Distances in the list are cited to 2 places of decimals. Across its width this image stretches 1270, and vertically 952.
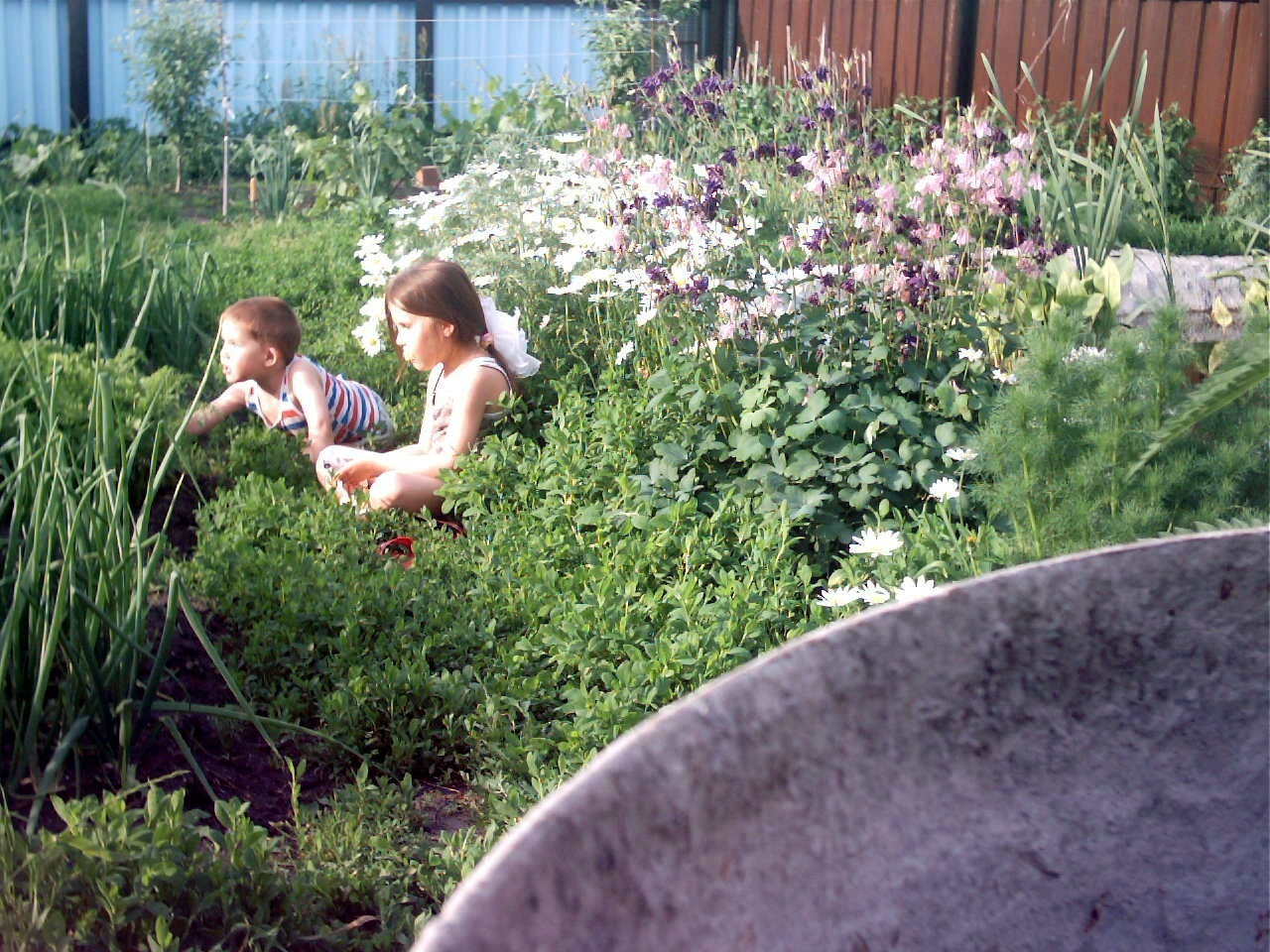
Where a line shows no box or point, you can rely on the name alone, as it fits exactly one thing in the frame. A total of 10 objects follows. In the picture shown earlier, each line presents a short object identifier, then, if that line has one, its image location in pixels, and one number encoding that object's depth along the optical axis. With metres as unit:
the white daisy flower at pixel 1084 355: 3.01
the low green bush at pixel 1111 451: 2.81
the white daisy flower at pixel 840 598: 2.73
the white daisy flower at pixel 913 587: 2.64
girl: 4.06
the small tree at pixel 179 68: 10.30
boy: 4.33
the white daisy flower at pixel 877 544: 2.89
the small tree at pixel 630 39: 10.61
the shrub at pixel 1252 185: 7.68
